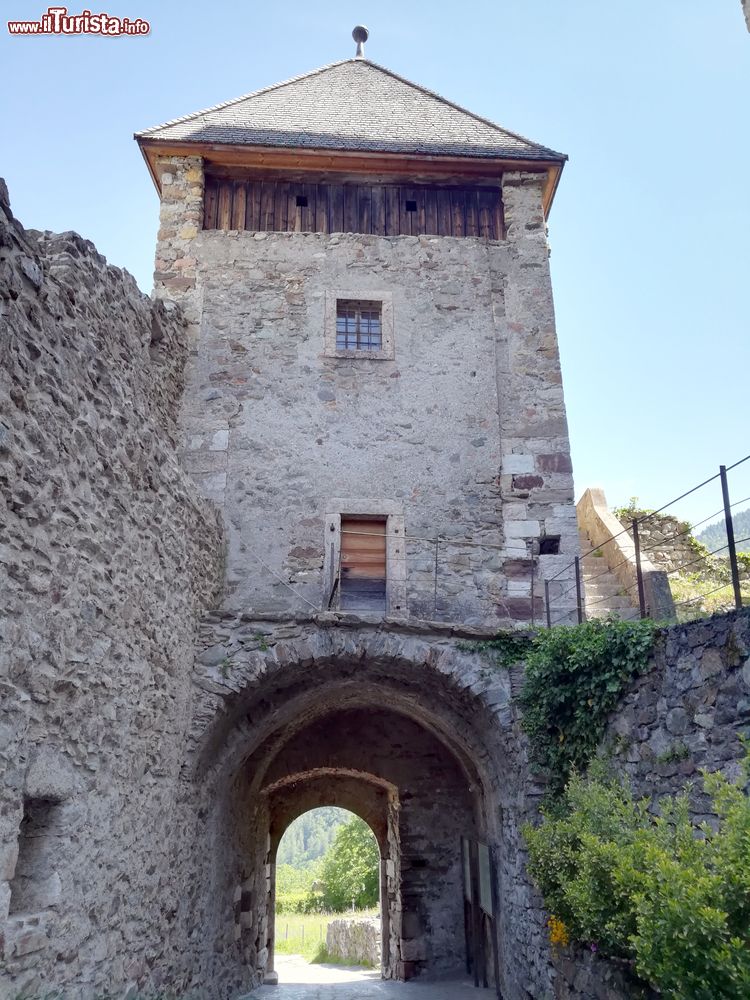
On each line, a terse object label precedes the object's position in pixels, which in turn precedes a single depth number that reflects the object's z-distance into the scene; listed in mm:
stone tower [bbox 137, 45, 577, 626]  8258
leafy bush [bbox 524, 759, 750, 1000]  3191
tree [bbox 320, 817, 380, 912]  20531
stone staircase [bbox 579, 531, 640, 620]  8461
